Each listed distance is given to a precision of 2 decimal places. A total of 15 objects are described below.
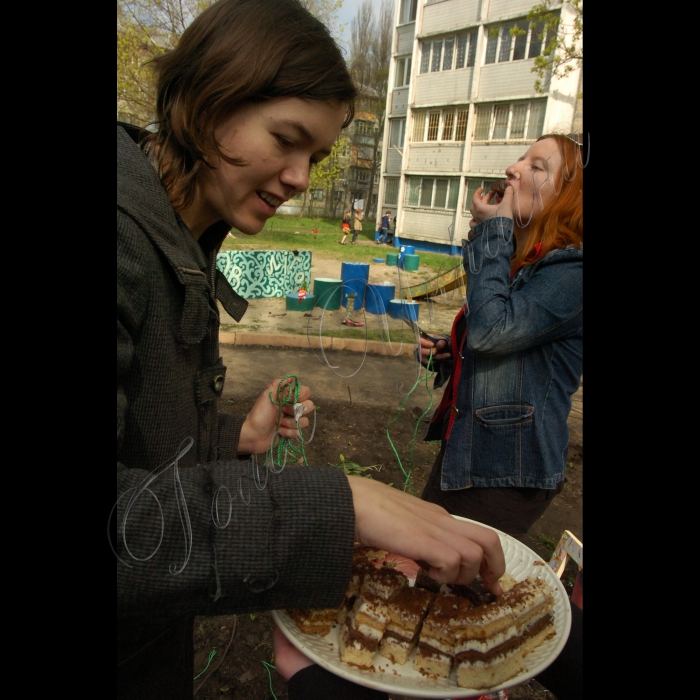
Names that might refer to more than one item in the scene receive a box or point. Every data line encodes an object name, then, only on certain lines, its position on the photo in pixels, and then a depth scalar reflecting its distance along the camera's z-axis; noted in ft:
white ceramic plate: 3.08
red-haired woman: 6.17
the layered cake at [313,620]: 3.52
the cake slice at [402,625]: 3.69
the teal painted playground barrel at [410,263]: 37.86
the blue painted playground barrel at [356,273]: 28.09
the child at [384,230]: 69.10
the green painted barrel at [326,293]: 28.50
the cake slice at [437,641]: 3.58
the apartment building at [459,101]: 57.72
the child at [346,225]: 57.21
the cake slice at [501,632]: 3.46
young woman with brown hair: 2.52
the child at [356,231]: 63.02
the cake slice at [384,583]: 4.01
